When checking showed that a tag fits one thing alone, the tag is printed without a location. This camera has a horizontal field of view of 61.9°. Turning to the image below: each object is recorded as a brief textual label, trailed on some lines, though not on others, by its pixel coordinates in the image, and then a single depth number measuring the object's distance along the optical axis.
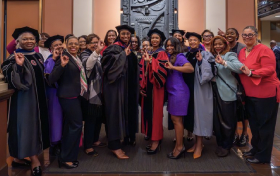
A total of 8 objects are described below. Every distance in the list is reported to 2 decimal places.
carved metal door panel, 6.93
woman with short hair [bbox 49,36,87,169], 3.15
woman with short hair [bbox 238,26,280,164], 3.20
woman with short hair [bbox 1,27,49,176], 2.87
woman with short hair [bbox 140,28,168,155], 3.45
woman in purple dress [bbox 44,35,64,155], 3.35
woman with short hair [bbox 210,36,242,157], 3.47
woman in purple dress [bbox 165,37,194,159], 3.43
